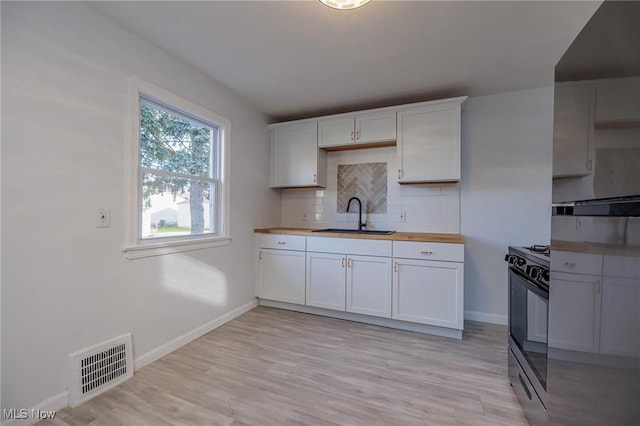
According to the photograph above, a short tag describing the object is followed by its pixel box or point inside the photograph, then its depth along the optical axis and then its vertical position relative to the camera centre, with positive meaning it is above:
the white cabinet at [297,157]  3.28 +0.69
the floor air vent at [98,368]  1.60 -1.02
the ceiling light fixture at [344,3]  1.40 +1.11
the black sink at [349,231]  3.09 -0.23
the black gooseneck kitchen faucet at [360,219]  3.27 -0.09
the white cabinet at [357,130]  2.92 +0.94
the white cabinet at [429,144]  2.68 +0.71
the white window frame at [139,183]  1.90 +0.26
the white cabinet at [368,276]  2.48 -0.68
